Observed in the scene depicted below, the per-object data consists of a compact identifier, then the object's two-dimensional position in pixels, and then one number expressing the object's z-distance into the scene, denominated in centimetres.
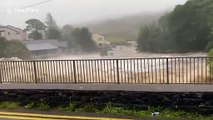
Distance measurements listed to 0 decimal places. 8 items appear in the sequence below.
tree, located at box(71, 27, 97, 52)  5392
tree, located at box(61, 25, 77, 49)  5540
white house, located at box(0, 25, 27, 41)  5022
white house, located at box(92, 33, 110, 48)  5372
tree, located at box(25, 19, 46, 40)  5503
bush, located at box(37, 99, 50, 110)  852
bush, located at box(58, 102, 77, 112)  833
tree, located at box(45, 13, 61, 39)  5734
